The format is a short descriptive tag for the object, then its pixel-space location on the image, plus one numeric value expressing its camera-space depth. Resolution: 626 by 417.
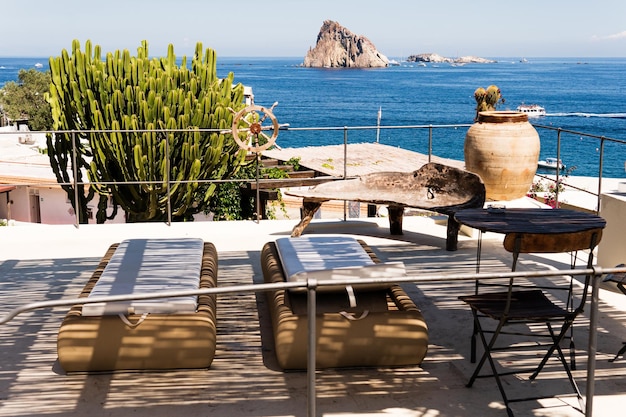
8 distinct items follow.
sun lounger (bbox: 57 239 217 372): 3.74
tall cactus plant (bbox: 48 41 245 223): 12.34
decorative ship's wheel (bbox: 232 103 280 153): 8.04
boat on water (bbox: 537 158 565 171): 44.53
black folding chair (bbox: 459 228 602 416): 3.43
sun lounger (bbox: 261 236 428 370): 3.78
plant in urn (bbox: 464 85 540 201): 7.05
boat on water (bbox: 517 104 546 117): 65.94
